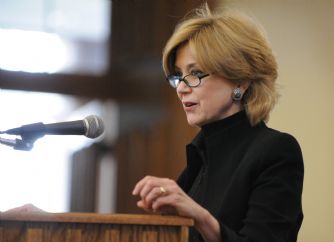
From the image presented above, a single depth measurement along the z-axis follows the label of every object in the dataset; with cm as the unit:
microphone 518
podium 494
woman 519
